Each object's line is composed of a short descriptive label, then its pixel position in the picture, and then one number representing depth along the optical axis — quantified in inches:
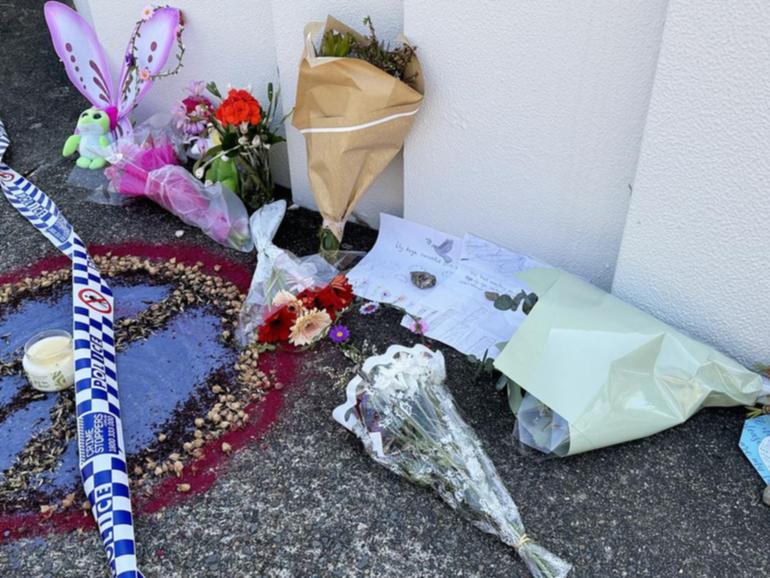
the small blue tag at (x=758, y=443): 76.9
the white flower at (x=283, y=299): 93.7
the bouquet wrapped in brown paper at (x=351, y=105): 91.0
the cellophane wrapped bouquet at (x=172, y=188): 113.5
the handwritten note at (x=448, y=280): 95.1
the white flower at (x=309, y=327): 91.7
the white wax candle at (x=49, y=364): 87.8
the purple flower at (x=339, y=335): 94.3
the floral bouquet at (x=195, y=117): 119.9
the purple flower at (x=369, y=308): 99.5
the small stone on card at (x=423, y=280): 102.5
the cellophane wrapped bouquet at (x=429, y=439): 70.9
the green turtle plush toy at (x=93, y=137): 130.0
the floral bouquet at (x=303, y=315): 92.4
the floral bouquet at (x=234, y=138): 107.5
